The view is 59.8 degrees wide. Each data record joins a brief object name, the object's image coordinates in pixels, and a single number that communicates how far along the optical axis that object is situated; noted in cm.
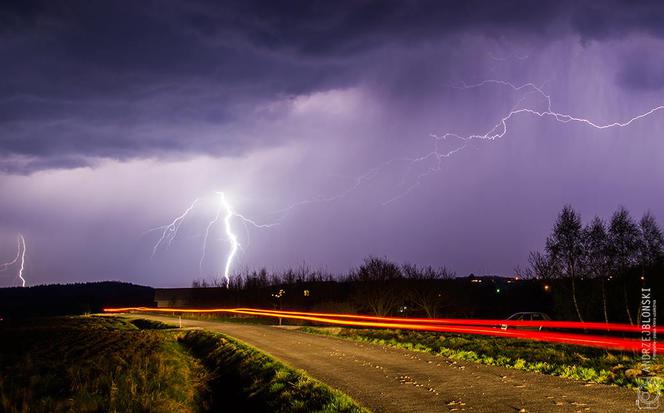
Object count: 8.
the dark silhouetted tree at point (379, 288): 5206
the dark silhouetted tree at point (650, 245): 3981
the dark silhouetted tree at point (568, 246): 4197
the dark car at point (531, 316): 3397
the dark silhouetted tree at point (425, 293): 5443
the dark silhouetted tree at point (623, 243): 4025
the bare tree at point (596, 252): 4091
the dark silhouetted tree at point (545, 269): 4297
